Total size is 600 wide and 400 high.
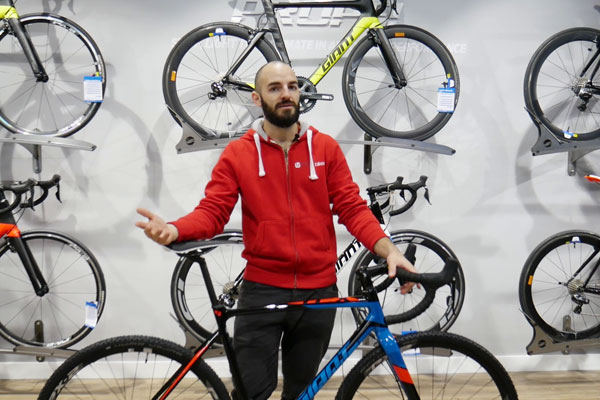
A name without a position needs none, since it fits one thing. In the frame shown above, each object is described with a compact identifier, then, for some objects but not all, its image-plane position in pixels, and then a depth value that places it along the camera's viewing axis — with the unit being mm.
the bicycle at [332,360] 1833
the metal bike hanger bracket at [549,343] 3219
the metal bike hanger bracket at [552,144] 3119
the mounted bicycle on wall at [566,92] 3119
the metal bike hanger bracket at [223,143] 2947
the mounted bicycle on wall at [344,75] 2980
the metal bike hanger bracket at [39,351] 3008
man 1943
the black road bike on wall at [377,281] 3059
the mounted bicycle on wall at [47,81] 3203
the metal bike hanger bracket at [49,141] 2900
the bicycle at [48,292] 3324
